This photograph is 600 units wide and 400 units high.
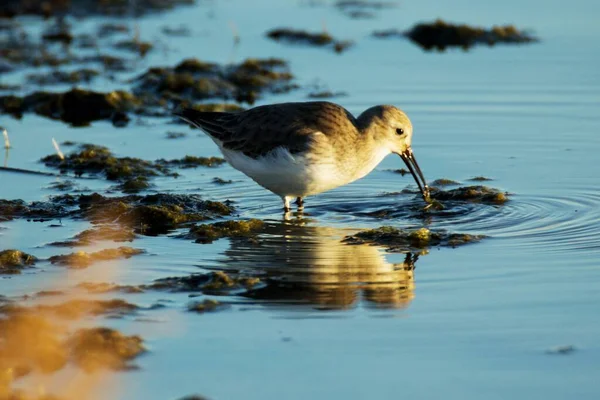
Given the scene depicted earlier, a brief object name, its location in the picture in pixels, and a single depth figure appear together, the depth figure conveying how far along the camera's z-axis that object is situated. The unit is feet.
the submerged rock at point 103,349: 33.27
